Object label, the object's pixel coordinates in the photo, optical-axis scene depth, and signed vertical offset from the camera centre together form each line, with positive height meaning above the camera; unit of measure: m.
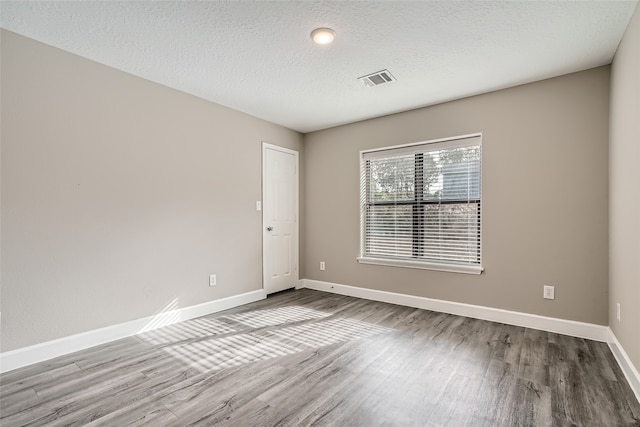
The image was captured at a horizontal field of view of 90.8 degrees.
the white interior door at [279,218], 4.45 -0.10
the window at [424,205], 3.60 +0.07
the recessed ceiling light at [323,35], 2.33 +1.33
